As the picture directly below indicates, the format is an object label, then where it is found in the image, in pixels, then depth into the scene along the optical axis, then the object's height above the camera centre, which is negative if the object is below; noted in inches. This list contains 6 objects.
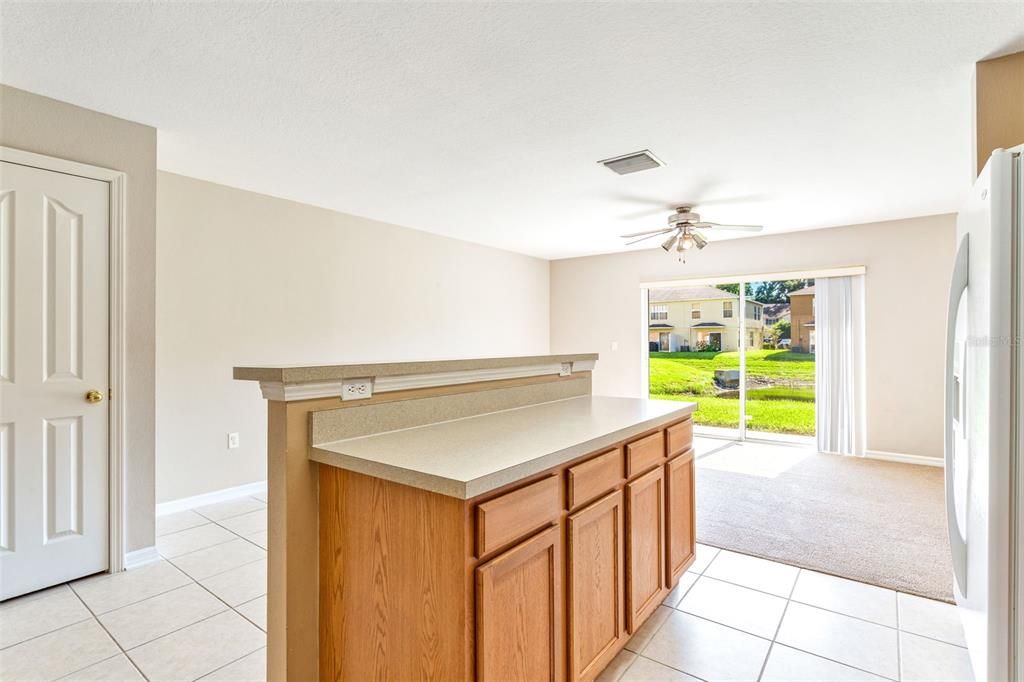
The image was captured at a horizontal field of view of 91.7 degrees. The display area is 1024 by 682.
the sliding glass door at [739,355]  222.5 -6.7
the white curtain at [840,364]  203.9 -9.7
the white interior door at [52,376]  90.9 -6.3
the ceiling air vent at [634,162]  124.7 +46.4
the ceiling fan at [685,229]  168.4 +38.5
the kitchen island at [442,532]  48.1 -21.3
